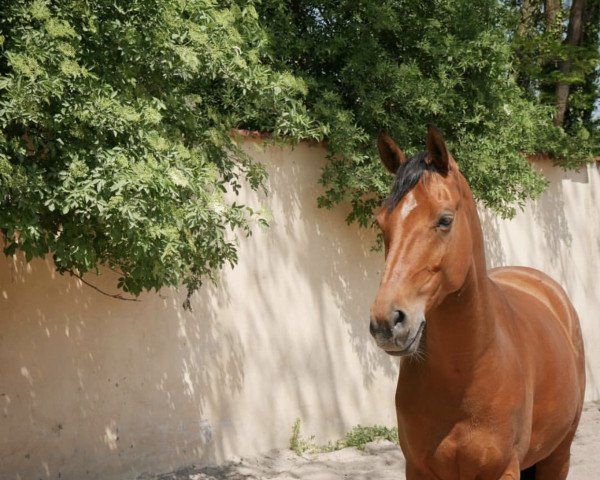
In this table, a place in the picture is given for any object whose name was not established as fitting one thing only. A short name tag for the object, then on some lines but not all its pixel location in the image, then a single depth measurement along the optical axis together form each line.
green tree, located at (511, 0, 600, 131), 10.95
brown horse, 3.02
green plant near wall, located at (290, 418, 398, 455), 7.05
